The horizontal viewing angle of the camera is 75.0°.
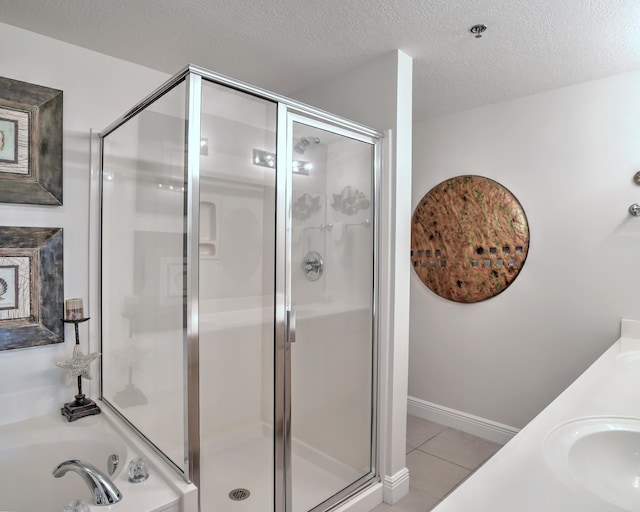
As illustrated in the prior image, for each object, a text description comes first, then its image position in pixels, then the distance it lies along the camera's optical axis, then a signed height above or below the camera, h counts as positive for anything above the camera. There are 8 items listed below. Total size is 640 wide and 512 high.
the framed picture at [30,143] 1.99 +0.56
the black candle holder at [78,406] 2.03 -0.74
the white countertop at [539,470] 0.76 -0.45
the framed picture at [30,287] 1.99 -0.15
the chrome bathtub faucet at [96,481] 1.27 -0.71
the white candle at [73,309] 2.08 -0.26
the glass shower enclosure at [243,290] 1.61 -0.15
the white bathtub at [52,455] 1.78 -0.87
